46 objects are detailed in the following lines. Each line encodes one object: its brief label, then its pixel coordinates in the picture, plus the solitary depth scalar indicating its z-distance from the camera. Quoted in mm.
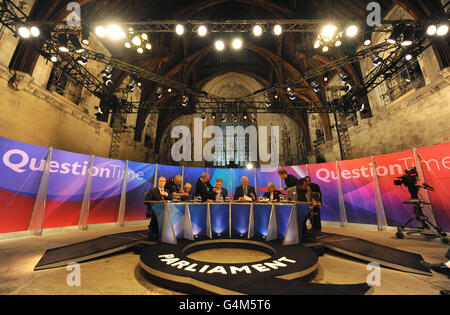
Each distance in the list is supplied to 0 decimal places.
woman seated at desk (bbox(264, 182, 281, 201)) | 4691
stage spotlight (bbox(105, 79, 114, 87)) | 7712
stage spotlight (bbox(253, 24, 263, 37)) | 5457
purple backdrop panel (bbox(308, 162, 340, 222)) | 7094
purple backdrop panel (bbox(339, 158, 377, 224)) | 6272
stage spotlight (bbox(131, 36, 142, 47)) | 6709
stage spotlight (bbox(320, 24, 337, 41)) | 5225
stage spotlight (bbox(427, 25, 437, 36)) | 4824
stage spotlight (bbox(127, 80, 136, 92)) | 8389
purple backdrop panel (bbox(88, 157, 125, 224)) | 6137
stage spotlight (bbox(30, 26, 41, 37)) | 5176
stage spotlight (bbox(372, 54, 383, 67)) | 6316
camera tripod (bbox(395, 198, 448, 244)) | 4277
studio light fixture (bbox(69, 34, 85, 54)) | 5605
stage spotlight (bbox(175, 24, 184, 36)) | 5445
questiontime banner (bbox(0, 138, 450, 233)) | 4574
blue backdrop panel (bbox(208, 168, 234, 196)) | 9586
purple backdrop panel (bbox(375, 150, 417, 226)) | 5551
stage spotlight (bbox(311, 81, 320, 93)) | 8387
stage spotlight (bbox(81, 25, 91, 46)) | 5281
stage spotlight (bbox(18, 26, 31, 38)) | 5133
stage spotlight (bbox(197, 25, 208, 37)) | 5426
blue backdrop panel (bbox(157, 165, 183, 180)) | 7996
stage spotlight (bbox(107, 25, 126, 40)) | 5330
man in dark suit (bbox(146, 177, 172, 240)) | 4156
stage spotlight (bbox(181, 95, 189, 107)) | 9016
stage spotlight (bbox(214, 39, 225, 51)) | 6245
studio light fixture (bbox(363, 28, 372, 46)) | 5266
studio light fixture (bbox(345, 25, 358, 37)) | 5181
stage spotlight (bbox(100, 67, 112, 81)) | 7275
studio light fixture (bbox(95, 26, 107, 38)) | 5236
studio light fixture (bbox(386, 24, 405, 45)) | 5023
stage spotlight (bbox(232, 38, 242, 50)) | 6118
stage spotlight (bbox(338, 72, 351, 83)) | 7866
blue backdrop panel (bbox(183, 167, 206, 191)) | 8852
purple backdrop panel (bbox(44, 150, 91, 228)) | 5184
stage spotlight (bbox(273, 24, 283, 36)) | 5361
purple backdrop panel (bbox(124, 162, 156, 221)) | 6953
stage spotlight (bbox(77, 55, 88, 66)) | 6370
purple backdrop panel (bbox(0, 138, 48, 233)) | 4301
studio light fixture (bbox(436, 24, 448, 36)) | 4718
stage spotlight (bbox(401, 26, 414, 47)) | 4980
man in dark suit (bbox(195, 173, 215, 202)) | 4859
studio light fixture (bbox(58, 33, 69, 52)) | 5547
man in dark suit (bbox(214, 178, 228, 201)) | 4550
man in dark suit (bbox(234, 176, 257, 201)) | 4871
